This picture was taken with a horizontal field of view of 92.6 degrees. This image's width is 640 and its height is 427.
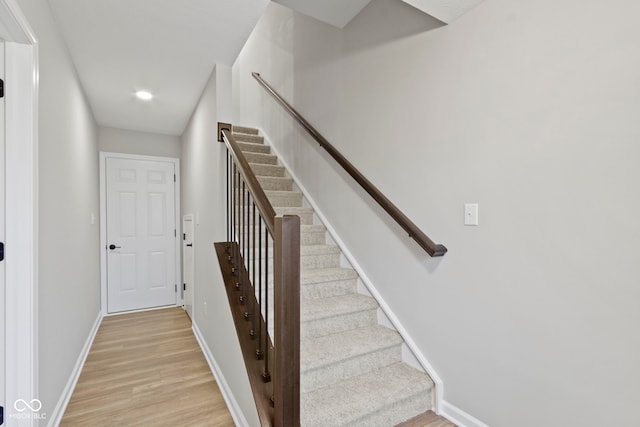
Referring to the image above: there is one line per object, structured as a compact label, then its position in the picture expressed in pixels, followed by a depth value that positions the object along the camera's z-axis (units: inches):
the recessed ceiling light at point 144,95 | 112.9
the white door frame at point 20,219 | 51.6
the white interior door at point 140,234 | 154.8
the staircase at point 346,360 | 59.9
